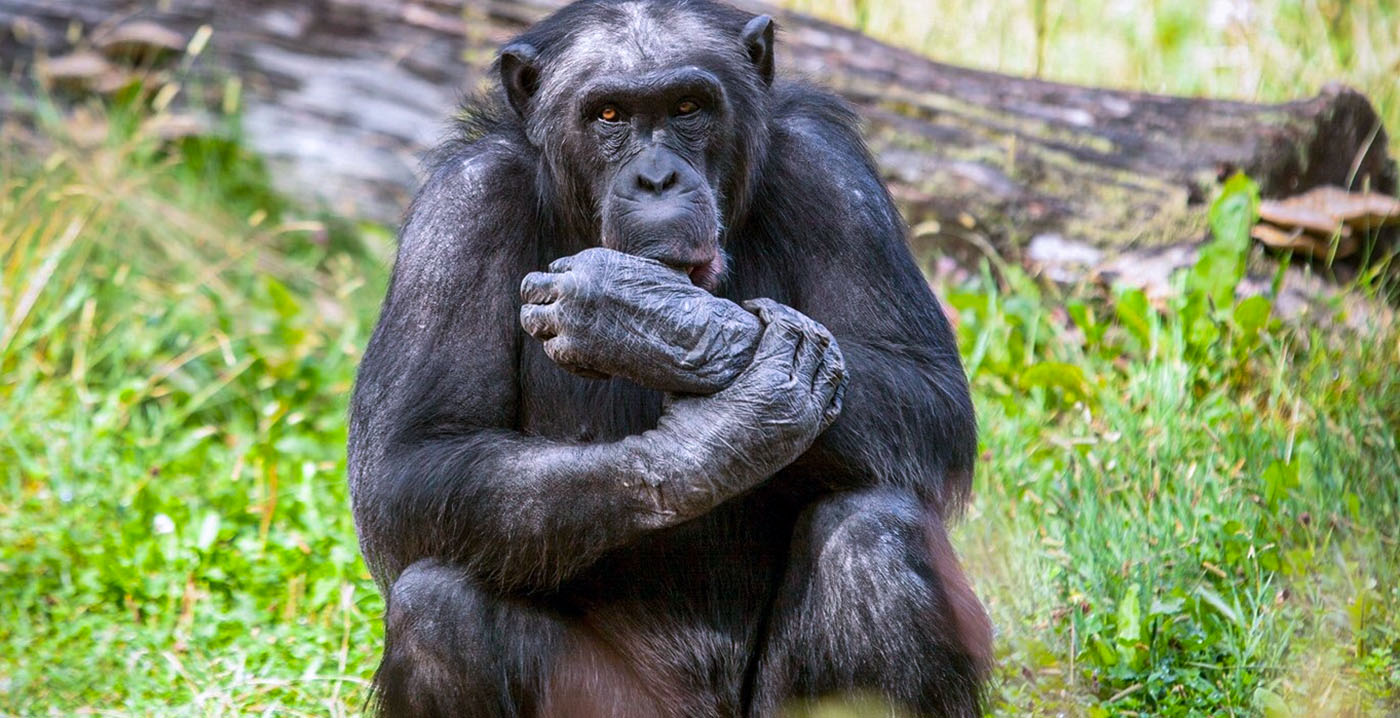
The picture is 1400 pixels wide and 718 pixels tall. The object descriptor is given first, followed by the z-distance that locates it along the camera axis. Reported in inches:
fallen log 598.2
